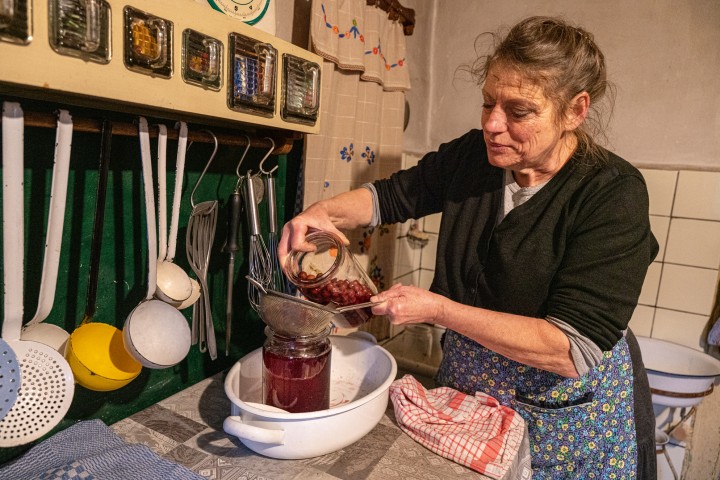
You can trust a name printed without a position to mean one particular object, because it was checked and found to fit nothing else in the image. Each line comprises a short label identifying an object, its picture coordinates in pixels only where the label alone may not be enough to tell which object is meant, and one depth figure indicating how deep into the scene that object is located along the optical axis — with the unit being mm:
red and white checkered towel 749
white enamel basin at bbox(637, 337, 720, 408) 1435
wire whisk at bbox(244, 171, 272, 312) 1014
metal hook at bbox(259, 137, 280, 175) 1040
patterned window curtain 1263
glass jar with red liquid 774
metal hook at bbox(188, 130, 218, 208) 896
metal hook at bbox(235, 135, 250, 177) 982
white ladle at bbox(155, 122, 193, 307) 794
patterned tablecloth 729
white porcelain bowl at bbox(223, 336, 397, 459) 696
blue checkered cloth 658
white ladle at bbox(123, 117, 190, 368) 756
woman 776
